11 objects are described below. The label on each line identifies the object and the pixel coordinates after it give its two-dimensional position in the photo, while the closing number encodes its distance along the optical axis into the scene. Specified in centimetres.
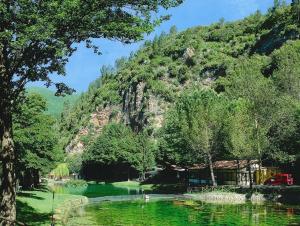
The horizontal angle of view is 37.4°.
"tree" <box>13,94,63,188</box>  5407
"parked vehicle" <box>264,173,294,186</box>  7162
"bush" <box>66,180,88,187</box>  12738
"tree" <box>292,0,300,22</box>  15131
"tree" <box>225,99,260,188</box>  6825
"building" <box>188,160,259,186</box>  8650
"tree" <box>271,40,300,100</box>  9269
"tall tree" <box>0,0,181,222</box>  2017
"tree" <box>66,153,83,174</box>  17528
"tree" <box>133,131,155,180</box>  13400
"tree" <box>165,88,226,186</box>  7962
